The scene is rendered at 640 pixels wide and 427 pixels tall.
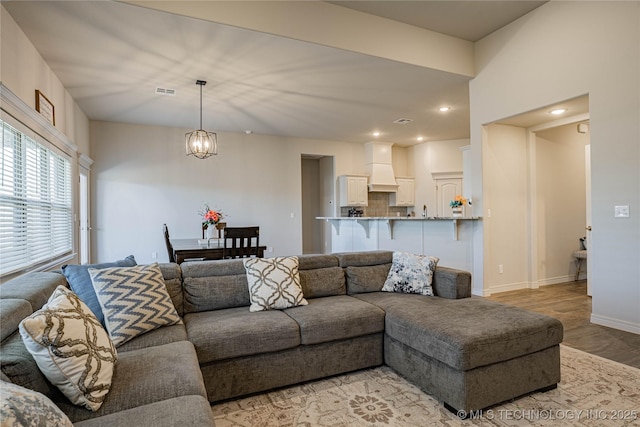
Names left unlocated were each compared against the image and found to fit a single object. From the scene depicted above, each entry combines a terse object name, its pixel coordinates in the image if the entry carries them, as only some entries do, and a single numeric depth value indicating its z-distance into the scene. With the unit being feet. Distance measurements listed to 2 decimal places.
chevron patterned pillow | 6.42
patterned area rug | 6.20
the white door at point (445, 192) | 26.99
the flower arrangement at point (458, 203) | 15.84
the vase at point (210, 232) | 21.42
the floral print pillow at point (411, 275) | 9.54
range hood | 26.84
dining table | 13.96
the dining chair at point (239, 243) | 13.99
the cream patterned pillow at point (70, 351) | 4.04
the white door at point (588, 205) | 14.55
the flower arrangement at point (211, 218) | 16.47
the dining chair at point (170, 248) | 15.25
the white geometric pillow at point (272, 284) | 8.32
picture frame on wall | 11.34
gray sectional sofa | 4.48
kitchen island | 15.44
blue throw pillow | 6.65
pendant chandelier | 15.57
